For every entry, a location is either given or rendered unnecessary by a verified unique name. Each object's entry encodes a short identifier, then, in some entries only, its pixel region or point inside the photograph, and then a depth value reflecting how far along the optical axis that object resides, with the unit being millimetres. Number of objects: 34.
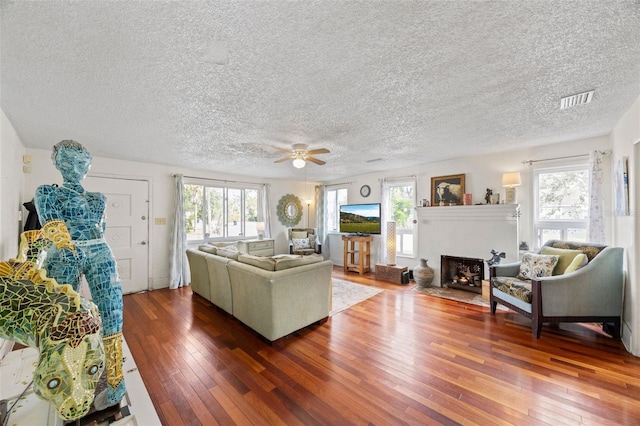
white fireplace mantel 3811
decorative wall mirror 6566
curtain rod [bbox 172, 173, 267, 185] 4760
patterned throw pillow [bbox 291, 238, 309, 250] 6234
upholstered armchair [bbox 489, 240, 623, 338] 2531
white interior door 4090
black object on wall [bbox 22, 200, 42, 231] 3002
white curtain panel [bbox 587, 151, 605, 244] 3100
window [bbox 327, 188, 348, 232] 6660
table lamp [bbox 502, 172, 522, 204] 3639
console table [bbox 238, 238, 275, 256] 5371
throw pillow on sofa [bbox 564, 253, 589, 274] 2711
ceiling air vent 2057
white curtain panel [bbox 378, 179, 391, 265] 5473
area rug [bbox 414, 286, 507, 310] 3681
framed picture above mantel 4391
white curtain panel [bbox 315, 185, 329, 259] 6742
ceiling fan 3179
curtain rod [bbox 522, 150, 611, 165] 3085
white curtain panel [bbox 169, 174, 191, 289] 4586
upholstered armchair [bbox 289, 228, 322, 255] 6191
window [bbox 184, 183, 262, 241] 5098
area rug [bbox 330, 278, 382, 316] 3600
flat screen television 5613
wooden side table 5578
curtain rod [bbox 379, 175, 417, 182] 5011
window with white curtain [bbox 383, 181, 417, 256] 5211
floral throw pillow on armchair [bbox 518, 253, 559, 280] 2891
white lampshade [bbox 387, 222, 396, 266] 5074
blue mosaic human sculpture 1159
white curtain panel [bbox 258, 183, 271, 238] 6052
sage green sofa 2504
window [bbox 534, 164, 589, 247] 3400
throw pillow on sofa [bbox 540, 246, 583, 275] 2881
